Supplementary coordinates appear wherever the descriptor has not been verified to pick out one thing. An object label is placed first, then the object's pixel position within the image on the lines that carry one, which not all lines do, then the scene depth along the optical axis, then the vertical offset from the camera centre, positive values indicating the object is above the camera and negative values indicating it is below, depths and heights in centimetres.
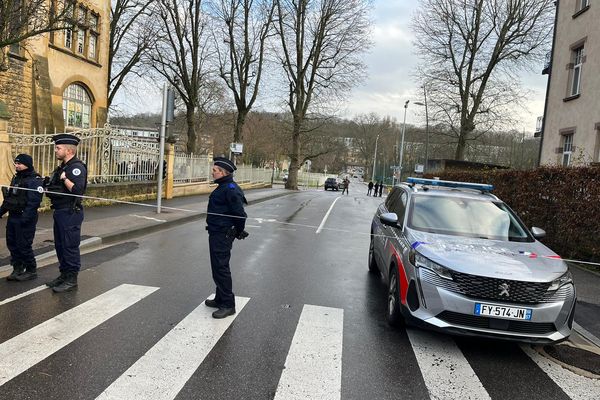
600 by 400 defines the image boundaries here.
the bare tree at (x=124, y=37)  3183 +788
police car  437 -109
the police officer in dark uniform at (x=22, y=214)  606 -98
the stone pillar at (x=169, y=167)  1934 -71
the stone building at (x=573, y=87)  1664 +354
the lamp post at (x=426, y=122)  3762 +376
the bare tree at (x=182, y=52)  3222 +733
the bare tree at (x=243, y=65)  3497 +702
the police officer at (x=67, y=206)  572 -78
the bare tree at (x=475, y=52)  3161 +860
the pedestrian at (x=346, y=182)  4842 -217
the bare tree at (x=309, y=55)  3862 +910
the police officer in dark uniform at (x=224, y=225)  519 -80
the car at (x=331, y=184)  5934 -297
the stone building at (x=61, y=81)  1877 +286
